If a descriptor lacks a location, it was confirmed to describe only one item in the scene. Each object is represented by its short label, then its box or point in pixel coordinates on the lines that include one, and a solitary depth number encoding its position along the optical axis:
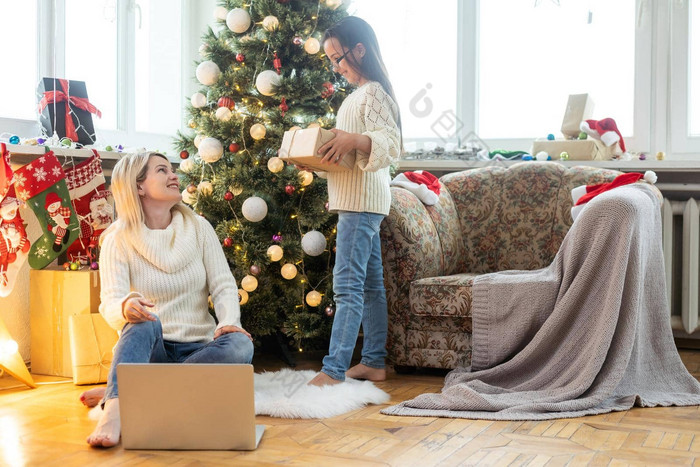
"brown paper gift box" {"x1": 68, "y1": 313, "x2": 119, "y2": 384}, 2.69
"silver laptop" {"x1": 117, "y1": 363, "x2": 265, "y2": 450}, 1.78
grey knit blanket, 2.29
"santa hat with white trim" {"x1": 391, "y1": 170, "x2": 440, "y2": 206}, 3.02
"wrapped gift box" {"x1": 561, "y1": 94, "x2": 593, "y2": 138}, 3.50
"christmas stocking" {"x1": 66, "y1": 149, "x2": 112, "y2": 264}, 3.02
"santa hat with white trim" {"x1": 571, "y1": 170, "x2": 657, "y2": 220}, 2.70
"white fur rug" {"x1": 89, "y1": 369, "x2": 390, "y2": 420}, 2.21
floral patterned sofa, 2.74
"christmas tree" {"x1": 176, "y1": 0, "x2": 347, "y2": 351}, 2.92
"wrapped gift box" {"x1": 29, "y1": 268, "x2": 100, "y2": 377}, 2.83
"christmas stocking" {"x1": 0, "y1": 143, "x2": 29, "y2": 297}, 2.75
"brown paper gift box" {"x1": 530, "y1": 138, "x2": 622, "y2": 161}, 3.44
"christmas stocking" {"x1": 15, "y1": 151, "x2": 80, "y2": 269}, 2.81
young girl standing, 2.47
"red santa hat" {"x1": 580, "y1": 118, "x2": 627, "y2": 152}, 3.40
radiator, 3.29
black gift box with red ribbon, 3.07
